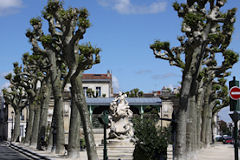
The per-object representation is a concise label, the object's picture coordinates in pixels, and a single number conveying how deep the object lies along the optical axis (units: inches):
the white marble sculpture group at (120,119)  1296.8
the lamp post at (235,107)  514.7
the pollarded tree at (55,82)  1123.9
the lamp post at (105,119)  734.7
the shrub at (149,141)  705.0
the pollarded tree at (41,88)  1392.8
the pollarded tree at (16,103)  2172.7
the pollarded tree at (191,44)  752.3
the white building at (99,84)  3713.1
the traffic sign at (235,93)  515.2
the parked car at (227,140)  2733.5
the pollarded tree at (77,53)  828.6
